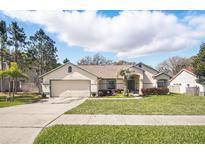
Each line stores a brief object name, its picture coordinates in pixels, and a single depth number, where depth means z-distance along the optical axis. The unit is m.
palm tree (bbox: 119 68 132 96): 17.04
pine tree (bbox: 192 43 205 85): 16.55
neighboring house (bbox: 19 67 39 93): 23.38
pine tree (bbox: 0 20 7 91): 18.28
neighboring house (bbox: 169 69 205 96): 19.05
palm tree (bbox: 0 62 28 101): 13.53
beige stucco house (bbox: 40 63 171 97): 16.53
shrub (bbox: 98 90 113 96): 16.71
